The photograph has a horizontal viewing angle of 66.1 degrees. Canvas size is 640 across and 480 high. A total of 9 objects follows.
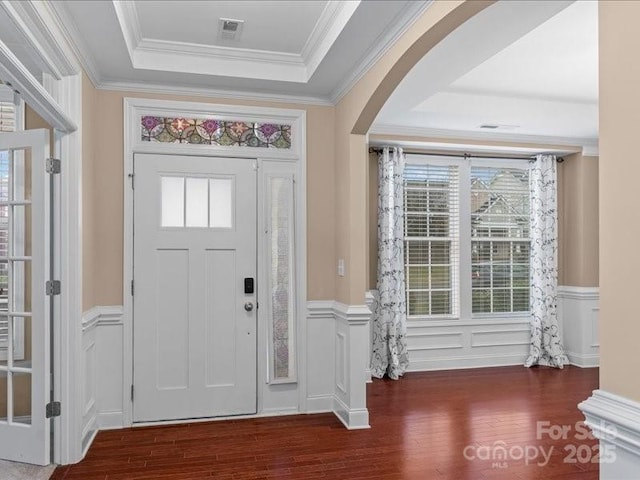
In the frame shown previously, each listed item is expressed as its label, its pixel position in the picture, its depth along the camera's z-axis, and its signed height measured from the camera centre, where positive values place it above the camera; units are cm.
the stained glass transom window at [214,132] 386 +88
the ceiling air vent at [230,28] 315 +141
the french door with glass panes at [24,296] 302 -34
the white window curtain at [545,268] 574 -32
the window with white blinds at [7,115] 344 +89
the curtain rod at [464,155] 531 +99
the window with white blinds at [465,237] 557 +4
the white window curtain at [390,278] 521 -40
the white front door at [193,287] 379 -36
